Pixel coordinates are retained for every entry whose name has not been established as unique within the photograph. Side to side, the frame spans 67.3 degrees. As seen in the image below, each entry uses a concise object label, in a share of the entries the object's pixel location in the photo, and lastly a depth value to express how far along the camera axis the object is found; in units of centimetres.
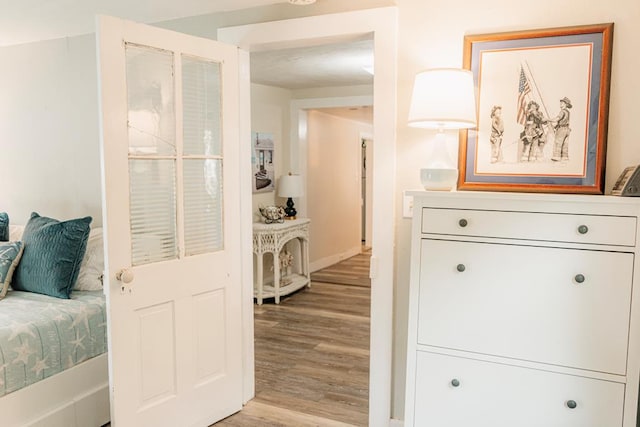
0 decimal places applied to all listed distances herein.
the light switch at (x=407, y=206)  234
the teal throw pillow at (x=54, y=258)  269
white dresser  169
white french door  216
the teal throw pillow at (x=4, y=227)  319
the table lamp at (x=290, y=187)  556
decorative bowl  523
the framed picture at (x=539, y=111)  197
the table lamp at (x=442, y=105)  193
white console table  499
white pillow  288
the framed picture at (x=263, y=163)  532
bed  219
